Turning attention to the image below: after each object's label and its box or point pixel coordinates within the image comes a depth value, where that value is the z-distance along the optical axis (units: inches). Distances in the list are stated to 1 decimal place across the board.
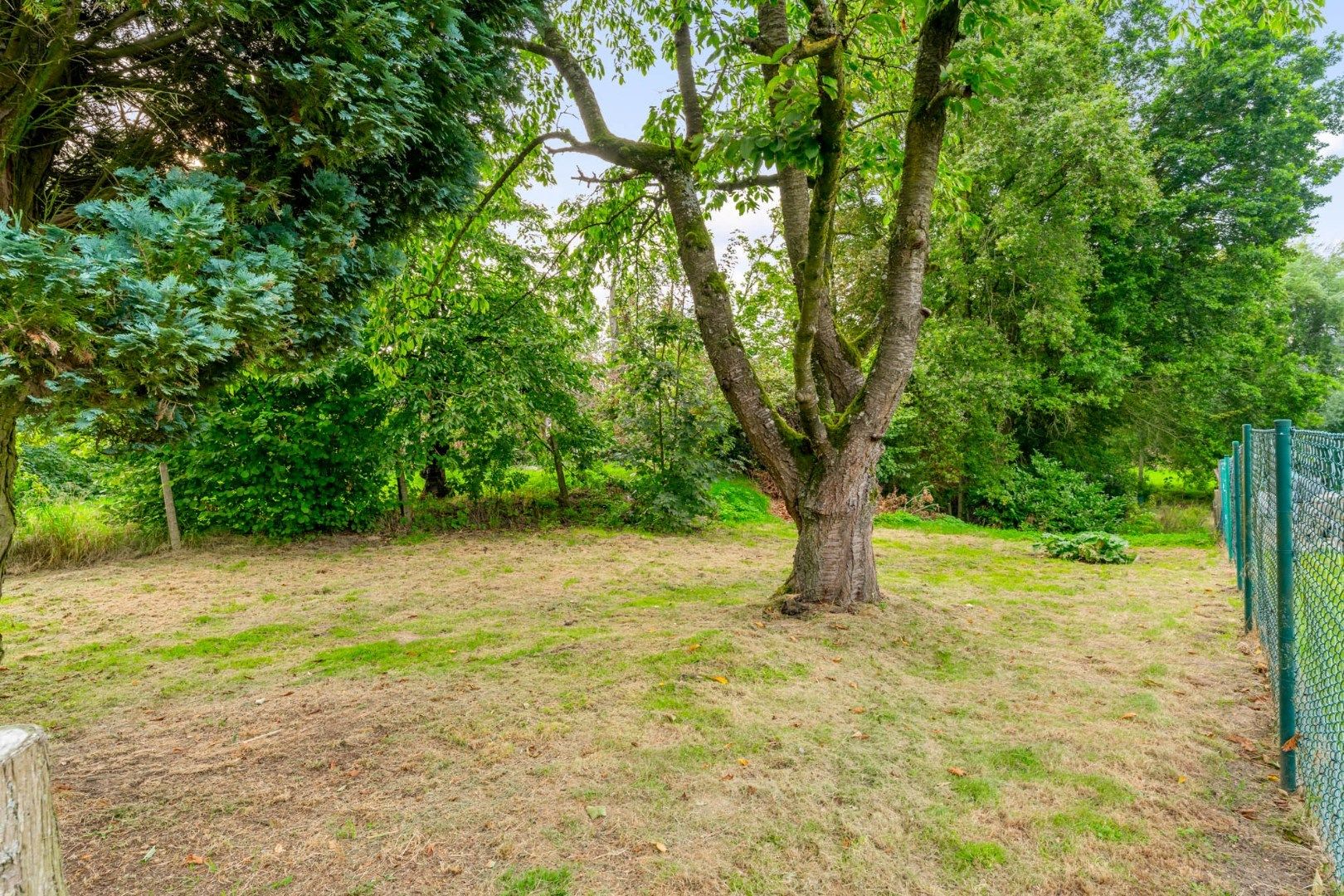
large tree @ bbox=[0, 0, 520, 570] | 82.3
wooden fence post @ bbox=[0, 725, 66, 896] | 39.2
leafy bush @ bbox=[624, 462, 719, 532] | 370.9
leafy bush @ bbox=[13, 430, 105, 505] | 316.9
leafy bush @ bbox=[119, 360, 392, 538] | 295.6
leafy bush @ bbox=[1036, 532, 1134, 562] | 319.6
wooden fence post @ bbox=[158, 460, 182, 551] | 291.6
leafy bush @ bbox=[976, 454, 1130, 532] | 504.7
